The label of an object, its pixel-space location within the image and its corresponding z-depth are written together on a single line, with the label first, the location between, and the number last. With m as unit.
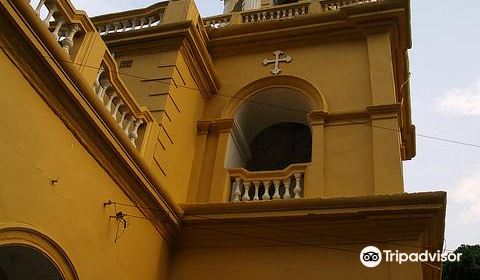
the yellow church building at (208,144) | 4.96
